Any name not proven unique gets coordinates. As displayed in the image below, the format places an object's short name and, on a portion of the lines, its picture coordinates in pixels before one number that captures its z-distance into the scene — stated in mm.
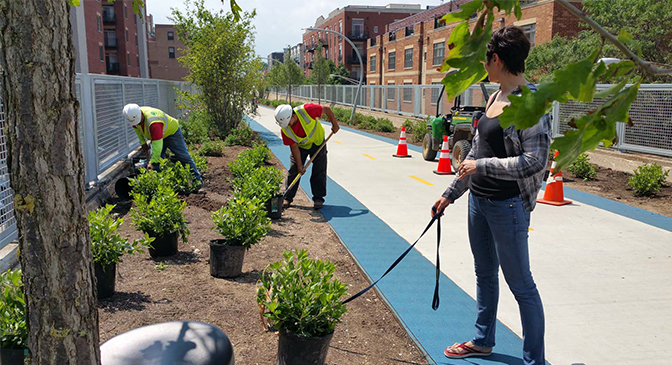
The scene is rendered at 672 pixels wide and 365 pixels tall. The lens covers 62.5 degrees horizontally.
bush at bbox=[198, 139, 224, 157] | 13742
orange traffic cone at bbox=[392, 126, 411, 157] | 15273
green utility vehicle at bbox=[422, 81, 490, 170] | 11891
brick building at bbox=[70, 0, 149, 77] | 41350
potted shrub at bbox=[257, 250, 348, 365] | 3291
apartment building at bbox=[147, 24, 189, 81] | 82125
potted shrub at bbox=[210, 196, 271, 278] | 5039
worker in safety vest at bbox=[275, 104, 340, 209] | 7949
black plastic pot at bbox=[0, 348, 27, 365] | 2779
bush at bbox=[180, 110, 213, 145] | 15460
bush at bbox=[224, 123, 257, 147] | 16859
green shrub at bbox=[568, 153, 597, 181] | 11180
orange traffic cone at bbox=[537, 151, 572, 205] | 9000
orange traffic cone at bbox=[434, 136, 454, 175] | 12141
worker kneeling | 8039
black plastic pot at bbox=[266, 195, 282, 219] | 7562
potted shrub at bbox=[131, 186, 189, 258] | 5434
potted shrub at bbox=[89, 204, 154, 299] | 4301
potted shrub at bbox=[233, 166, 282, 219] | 6828
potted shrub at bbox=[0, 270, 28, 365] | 2789
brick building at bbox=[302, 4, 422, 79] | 71750
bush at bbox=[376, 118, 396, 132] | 23641
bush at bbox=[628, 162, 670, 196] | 9513
